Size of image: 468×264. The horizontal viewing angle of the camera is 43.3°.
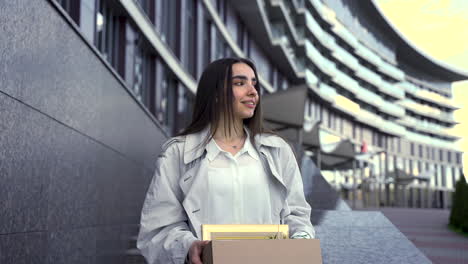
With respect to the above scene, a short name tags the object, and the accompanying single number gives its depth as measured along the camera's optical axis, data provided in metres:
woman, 2.67
